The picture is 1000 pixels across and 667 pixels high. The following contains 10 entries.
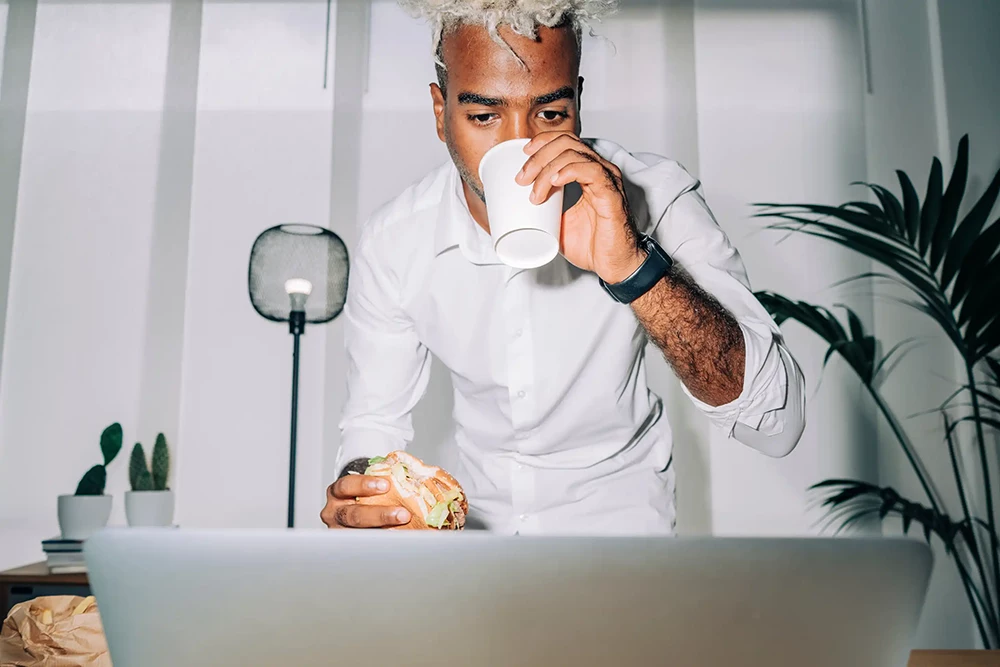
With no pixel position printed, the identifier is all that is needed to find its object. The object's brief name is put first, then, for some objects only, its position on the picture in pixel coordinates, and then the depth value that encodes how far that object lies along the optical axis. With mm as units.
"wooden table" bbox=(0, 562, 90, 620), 2021
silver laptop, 332
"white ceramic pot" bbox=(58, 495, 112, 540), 2205
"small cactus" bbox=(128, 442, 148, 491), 2344
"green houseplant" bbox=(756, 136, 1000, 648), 1959
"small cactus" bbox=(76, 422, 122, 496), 2256
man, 1014
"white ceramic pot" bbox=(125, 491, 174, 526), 2283
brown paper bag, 566
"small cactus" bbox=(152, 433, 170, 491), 2379
